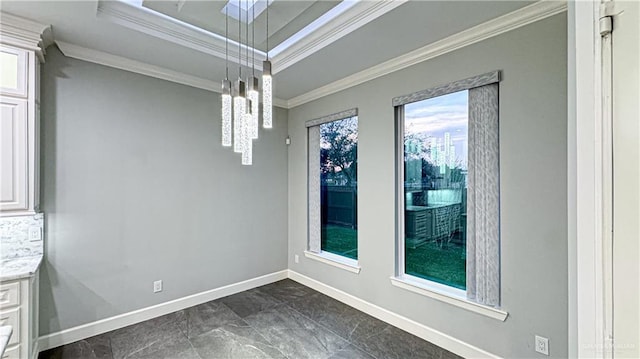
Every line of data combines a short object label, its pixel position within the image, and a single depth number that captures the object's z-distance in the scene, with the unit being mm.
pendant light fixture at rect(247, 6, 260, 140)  1705
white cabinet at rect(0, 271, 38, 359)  1938
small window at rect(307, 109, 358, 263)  3562
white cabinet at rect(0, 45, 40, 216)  2100
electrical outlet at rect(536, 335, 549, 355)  1996
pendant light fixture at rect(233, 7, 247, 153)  1825
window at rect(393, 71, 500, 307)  2273
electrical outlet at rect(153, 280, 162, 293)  3111
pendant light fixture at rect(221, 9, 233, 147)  1887
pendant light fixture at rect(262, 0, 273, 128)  1674
